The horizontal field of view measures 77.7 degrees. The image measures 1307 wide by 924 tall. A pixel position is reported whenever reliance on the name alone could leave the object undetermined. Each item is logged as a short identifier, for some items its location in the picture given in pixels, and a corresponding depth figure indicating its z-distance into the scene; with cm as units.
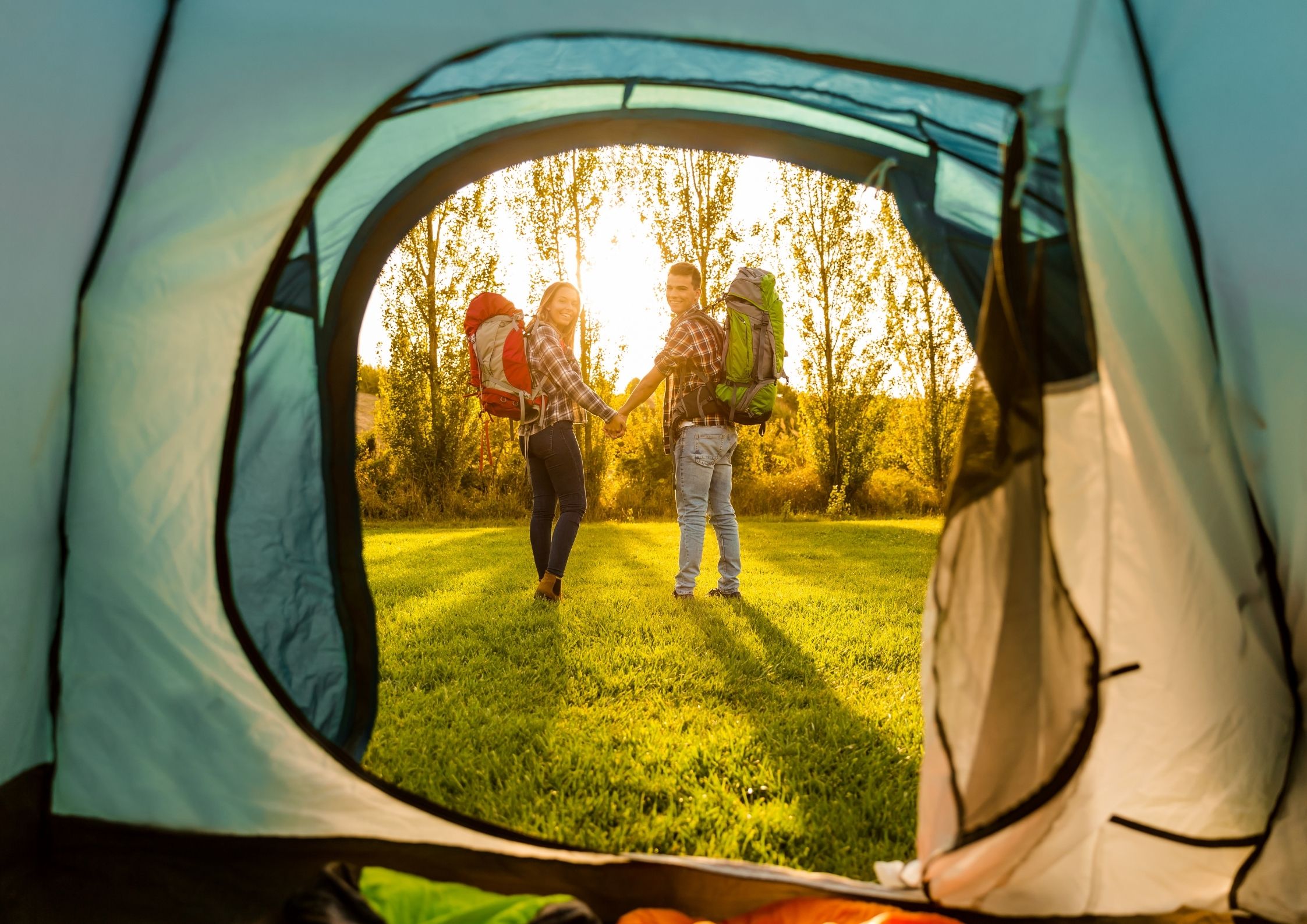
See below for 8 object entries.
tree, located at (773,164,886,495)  1074
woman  359
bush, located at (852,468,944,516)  1087
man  381
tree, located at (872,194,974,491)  1087
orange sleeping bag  130
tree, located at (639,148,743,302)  1046
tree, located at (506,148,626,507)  1030
